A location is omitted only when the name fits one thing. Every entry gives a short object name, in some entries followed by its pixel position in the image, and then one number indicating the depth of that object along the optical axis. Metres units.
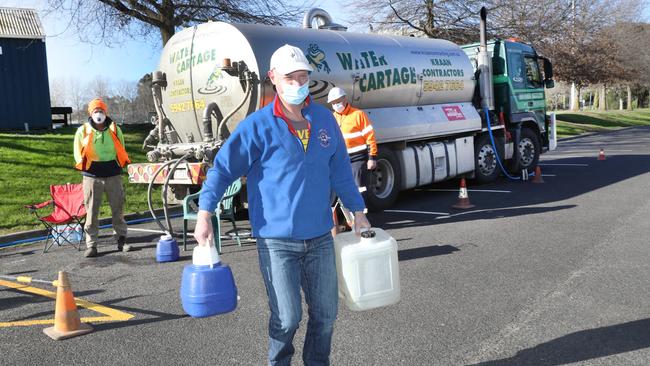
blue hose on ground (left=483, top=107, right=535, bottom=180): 12.05
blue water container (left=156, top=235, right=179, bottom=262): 6.51
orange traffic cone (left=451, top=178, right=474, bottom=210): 9.40
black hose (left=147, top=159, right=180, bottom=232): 7.51
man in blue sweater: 2.84
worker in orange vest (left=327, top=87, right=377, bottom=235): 7.51
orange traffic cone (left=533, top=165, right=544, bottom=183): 12.27
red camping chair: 7.47
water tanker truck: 7.68
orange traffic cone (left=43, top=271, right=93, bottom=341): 4.19
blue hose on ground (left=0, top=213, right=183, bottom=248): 8.16
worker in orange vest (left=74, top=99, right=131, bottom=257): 6.93
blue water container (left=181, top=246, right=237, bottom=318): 2.89
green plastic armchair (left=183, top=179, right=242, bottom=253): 6.68
